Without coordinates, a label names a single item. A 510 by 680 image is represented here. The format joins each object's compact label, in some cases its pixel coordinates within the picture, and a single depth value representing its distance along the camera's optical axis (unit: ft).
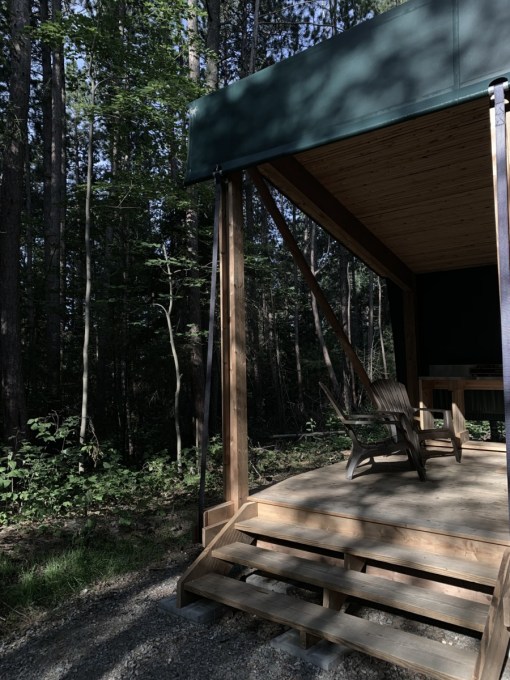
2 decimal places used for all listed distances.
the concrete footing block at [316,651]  6.38
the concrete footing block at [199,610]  7.76
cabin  6.51
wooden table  16.90
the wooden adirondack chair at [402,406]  12.32
